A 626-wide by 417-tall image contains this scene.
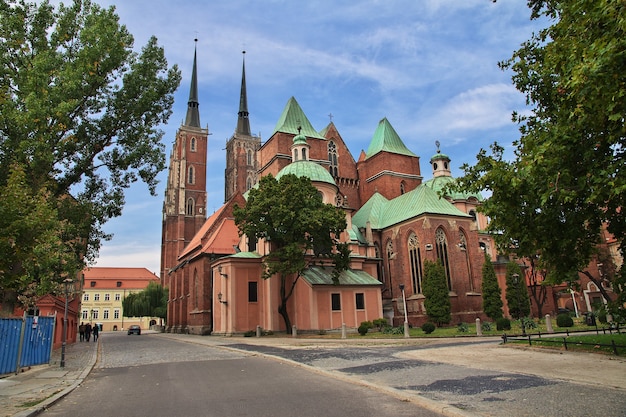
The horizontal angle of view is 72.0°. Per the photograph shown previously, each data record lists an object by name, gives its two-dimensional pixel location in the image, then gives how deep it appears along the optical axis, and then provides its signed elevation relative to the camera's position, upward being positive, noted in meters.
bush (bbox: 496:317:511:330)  25.21 -1.14
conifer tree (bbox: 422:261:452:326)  32.88 +0.93
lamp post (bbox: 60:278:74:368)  15.86 +1.45
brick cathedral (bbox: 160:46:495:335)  31.77 +5.22
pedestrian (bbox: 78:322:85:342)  38.12 -0.92
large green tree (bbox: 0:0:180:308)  15.71 +8.48
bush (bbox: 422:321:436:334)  26.02 -1.21
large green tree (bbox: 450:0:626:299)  5.91 +2.59
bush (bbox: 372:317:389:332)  30.75 -0.93
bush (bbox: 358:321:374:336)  27.69 -1.11
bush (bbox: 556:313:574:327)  25.80 -1.15
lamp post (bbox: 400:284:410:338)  24.00 -1.23
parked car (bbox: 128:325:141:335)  50.44 -1.03
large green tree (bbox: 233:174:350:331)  27.66 +5.78
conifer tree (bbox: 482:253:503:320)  35.21 +0.83
